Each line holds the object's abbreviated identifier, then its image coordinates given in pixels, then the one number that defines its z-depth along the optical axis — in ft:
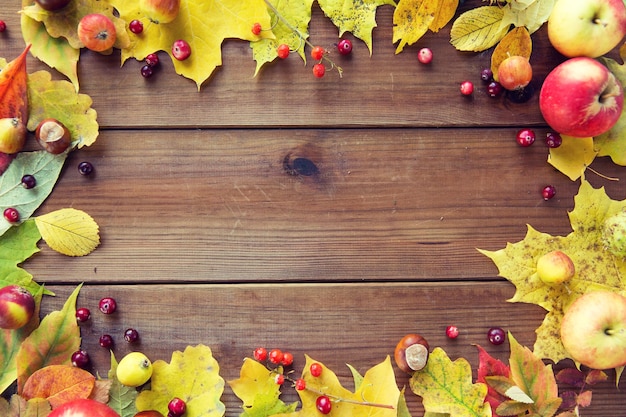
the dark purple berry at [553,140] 3.14
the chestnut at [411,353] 3.01
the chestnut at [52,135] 3.01
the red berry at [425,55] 3.14
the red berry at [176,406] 2.99
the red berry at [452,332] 3.10
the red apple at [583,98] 2.93
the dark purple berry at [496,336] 3.09
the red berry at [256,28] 3.07
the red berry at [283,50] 3.09
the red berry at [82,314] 3.07
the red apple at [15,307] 2.92
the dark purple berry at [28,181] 3.08
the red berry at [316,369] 3.03
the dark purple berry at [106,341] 3.07
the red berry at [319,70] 3.10
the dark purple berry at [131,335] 3.05
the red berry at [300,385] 3.00
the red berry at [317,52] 3.09
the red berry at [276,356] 3.04
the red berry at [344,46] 3.12
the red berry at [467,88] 3.14
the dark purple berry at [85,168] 3.10
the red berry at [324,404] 2.99
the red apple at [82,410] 2.80
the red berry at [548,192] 3.15
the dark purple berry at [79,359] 3.03
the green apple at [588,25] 2.97
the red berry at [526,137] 3.12
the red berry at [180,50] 3.06
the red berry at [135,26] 3.07
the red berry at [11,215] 3.05
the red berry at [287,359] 3.06
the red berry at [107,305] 3.05
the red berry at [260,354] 3.05
